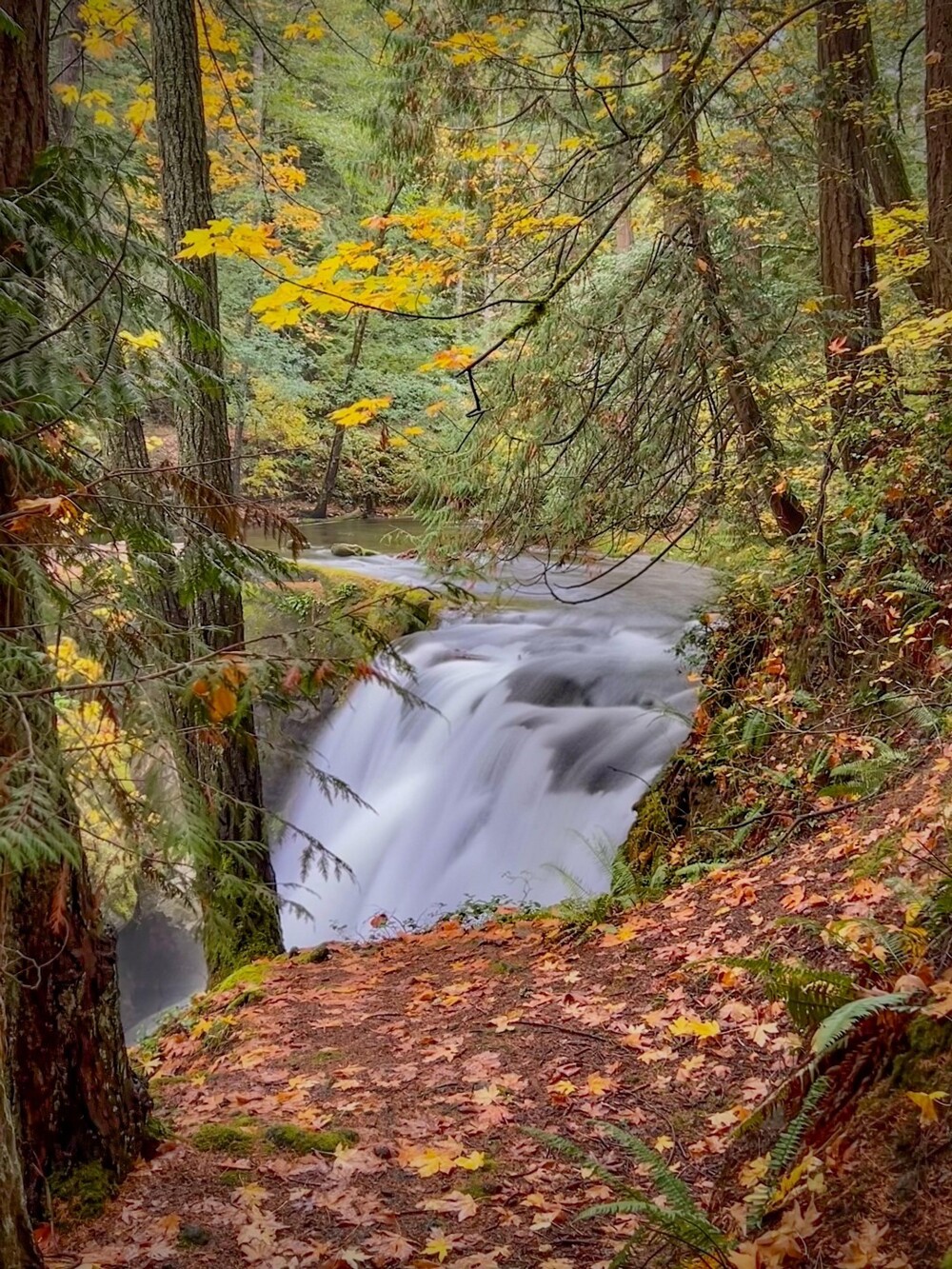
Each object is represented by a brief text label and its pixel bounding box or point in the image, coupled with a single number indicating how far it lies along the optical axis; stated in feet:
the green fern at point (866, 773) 17.62
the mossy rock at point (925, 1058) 7.02
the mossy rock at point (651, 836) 22.70
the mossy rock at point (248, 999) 19.89
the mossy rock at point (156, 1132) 11.86
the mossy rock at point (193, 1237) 9.91
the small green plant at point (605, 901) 19.74
